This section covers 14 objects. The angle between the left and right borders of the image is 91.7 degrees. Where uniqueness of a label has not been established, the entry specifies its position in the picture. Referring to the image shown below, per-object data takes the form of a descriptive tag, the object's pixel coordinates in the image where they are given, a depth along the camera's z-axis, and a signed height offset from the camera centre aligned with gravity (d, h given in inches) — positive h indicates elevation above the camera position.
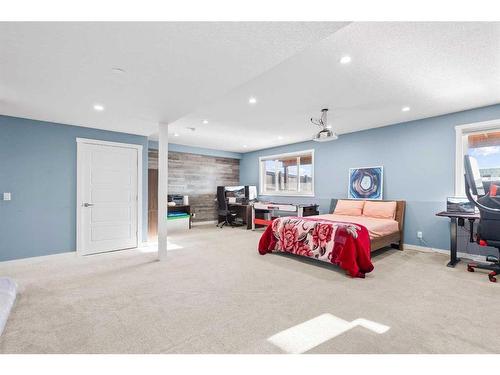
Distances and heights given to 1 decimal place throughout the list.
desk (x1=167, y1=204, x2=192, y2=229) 268.9 -24.4
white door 169.3 -7.9
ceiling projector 151.8 +34.9
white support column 156.1 -3.9
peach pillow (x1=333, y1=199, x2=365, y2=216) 201.8 -16.6
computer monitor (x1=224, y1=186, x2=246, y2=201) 298.0 -5.7
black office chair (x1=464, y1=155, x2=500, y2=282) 115.4 -10.2
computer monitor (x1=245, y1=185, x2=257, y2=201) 303.4 -5.7
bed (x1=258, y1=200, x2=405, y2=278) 127.5 -28.8
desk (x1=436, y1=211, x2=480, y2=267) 137.9 -24.9
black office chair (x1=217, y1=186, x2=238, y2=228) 293.6 -28.4
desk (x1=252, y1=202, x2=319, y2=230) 233.3 -21.0
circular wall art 201.9 +4.5
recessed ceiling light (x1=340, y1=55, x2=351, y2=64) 94.9 +51.2
